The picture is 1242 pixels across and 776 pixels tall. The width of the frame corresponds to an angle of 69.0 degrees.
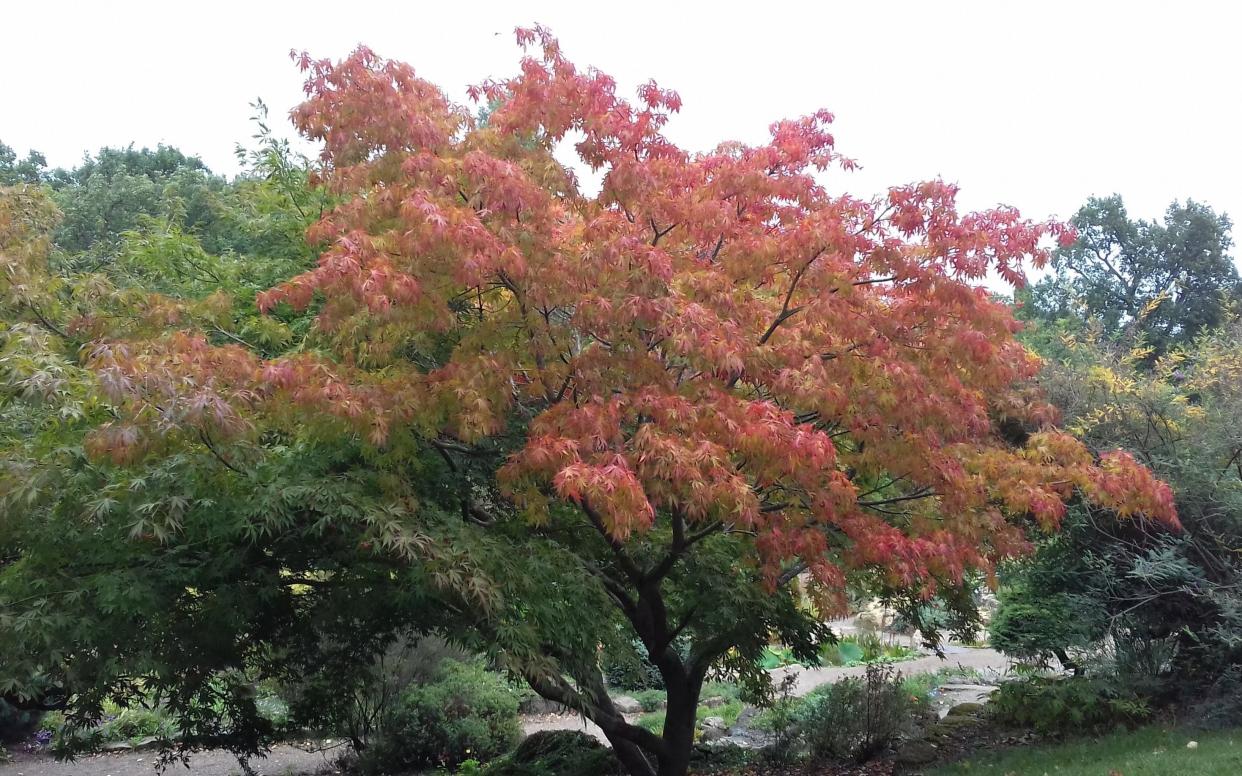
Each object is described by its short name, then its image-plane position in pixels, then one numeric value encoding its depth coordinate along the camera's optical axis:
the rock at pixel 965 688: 16.66
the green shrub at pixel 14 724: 16.22
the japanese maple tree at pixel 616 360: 5.37
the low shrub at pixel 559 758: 11.02
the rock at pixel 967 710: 12.51
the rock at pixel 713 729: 13.82
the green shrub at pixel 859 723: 10.80
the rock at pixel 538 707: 17.73
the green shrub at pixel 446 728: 12.87
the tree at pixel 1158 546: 9.28
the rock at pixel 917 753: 10.15
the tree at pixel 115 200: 24.42
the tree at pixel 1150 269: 33.75
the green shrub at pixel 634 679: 17.57
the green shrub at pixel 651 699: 16.98
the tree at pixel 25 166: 32.42
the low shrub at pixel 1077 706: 9.66
